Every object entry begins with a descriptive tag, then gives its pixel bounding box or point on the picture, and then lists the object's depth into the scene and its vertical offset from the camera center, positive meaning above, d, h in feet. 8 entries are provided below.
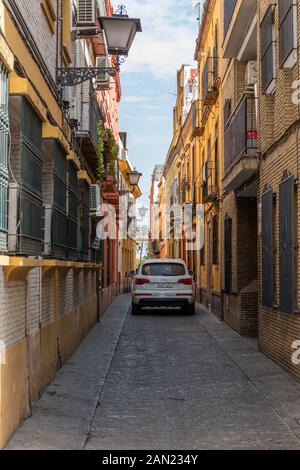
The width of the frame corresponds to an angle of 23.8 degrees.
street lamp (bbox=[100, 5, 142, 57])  32.04 +11.15
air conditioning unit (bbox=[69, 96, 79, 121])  43.60 +10.36
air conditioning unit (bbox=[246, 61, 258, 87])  47.85 +13.72
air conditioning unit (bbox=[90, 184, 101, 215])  51.19 +5.63
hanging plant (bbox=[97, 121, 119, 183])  57.90 +11.07
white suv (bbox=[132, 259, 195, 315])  66.33 -1.07
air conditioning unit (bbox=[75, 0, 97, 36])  44.39 +16.22
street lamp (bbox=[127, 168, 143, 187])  95.45 +13.36
